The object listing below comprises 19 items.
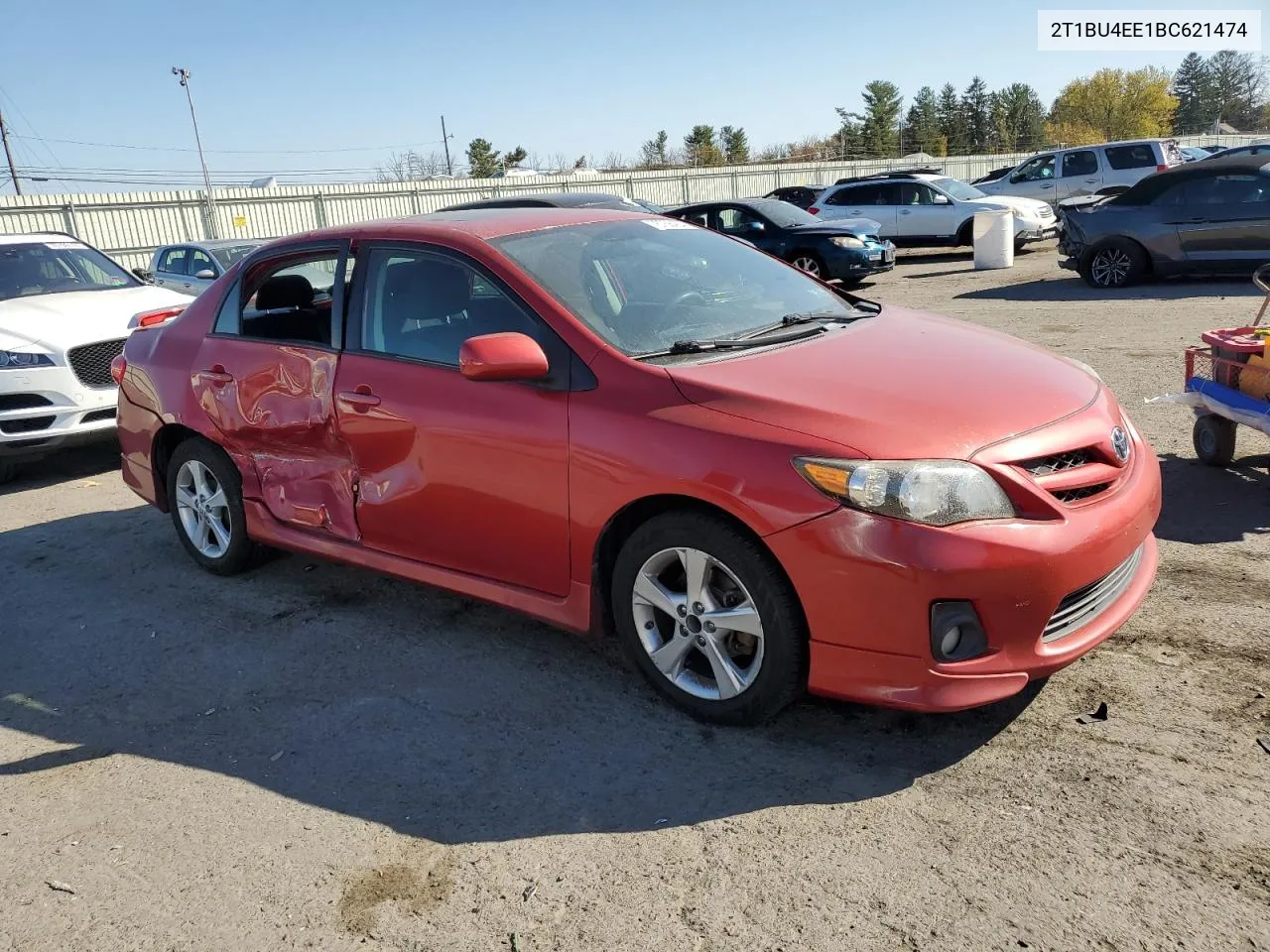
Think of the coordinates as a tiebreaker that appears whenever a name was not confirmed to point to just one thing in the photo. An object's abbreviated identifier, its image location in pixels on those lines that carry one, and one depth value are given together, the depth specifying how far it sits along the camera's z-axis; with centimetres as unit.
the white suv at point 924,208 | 1961
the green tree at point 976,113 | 8725
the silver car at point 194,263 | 1389
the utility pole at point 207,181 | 2786
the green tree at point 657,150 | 8331
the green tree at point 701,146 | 8306
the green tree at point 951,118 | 8712
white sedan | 733
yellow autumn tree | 7344
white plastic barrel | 1738
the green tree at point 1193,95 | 9411
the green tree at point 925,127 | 8325
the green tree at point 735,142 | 8619
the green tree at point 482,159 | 8325
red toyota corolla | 299
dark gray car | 1247
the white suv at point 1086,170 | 2095
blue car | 1611
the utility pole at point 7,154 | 5430
